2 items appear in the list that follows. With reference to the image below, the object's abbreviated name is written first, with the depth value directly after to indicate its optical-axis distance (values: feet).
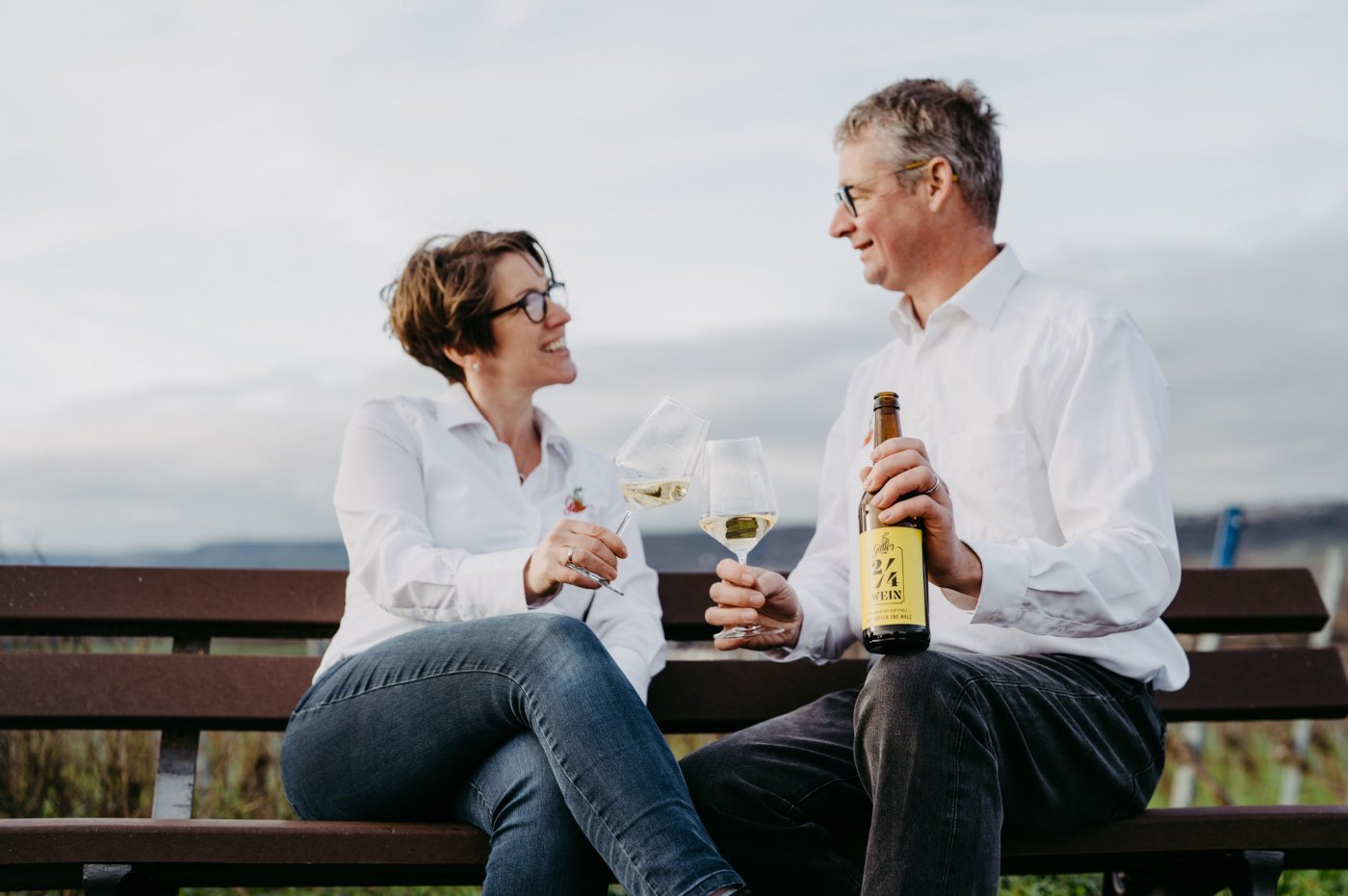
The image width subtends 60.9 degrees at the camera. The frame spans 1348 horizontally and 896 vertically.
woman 7.47
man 6.91
